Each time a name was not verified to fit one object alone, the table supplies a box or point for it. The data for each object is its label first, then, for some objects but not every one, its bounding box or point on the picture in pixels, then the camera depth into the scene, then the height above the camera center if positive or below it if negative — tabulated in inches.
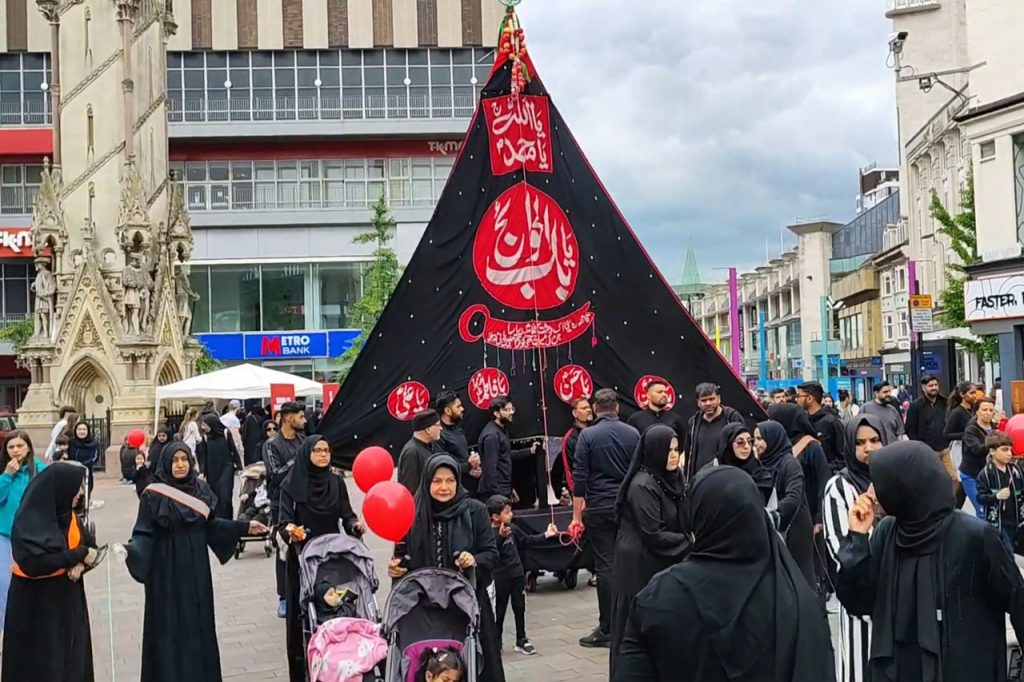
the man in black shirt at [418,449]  307.6 -17.5
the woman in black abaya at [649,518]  247.4 -30.9
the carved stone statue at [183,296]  1209.4 +105.2
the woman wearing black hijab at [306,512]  290.0 -32.0
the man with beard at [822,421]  406.0 -17.1
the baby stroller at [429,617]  233.5 -48.7
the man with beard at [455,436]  348.8 -15.7
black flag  376.2 +30.4
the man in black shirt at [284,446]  364.5 -18.3
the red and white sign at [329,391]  868.8 -1.5
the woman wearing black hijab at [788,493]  264.5 -28.9
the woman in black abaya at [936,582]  151.9 -29.0
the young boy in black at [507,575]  304.0 -52.6
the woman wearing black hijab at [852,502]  211.9 -27.7
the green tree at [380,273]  1416.1 +148.3
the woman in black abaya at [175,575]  264.1 -42.9
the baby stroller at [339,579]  265.1 -45.8
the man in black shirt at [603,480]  314.7 -27.9
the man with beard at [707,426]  335.3 -14.6
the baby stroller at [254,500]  507.8 -50.3
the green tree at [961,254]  1008.2 +103.6
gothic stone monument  1043.9 +146.5
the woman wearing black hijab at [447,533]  246.8 -32.7
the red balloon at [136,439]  587.2 -23.2
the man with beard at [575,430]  367.2 -16.1
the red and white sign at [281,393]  796.6 -1.8
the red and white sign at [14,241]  1740.9 +243.6
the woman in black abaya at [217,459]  518.6 -31.2
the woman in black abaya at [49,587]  249.4 -43.5
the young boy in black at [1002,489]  316.8 -34.2
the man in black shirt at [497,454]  360.2 -22.9
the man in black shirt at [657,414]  361.6 -11.4
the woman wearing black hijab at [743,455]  285.0 -19.8
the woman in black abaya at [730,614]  123.8 -26.2
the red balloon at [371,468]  300.0 -21.5
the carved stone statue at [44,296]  1050.1 +95.2
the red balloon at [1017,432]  339.0 -19.3
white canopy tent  843.4 +5.6
